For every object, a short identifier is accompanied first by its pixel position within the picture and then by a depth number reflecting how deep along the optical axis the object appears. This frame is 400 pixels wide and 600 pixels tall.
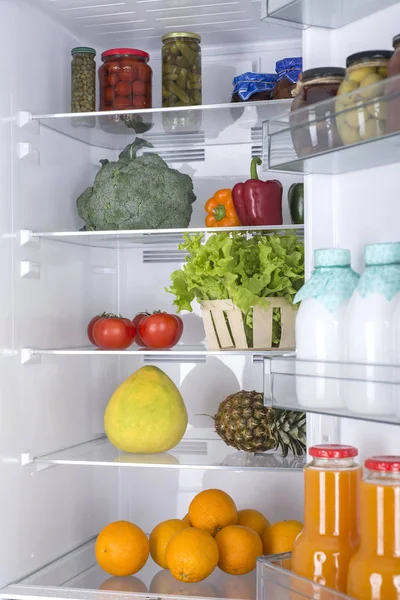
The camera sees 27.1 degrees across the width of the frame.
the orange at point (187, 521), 2.12
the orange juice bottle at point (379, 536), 1.21
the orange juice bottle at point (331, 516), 1.32
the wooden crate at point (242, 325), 2.01
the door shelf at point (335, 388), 1.21
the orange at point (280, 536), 2.02
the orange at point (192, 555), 1.90
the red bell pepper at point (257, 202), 2.11
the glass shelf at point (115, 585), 1.96
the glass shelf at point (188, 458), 2.05
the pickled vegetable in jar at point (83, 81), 2.26
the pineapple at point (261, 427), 2.12
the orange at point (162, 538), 2.08
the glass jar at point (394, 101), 1.15
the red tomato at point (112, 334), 2.23
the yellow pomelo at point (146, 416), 2.18
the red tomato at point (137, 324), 2.29
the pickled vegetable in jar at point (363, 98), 1.20
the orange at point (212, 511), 2.04
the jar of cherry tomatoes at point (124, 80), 2.20
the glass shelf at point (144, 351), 1.98
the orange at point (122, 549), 2.04
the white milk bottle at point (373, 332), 1.22
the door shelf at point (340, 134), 1.19
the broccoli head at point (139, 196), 2.19
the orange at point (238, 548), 1.99
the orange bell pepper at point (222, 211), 2.21
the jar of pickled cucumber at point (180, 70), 2.20
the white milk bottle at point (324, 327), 1.33
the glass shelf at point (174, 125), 2.11
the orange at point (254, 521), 2.13
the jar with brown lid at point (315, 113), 1.30
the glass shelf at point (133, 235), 2.08
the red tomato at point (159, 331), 2.20
